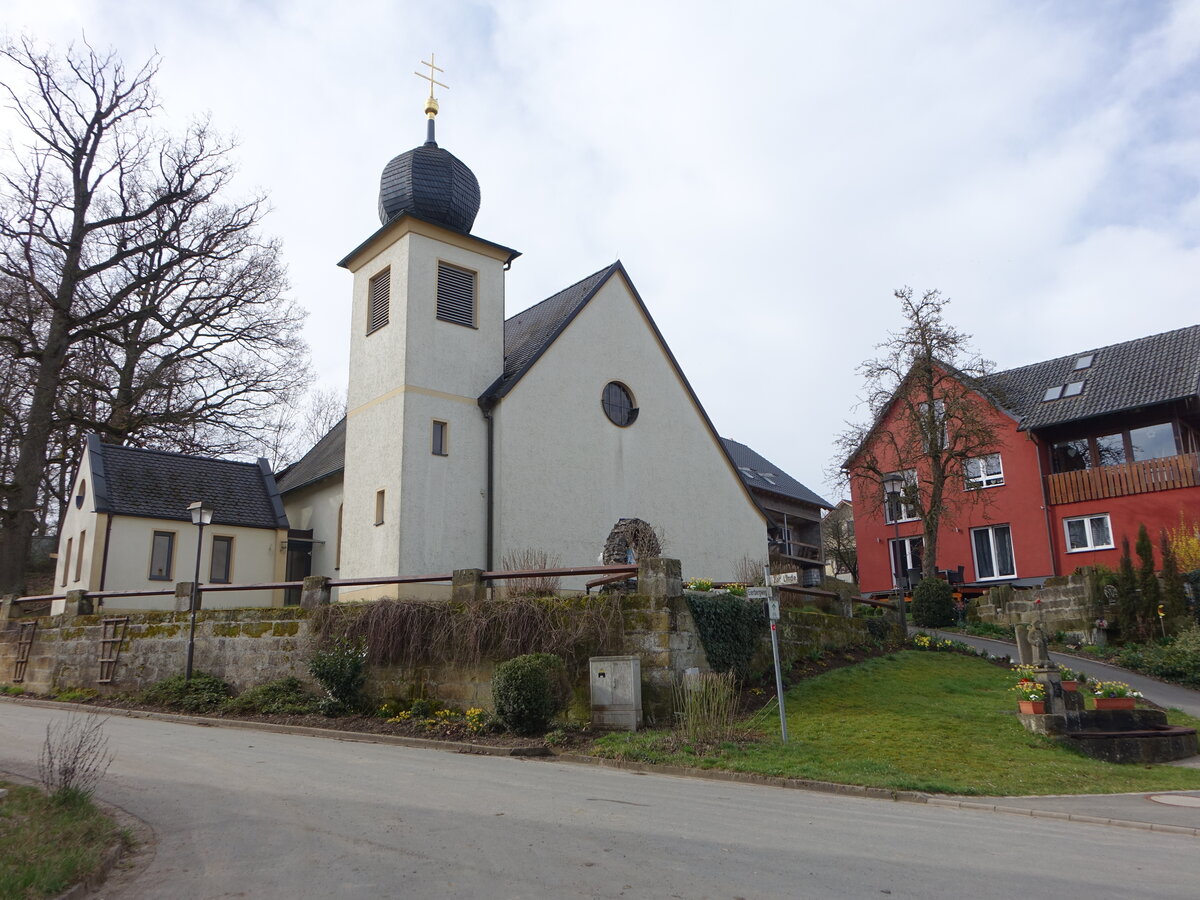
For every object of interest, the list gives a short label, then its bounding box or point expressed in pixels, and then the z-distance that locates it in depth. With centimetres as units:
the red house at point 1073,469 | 2905
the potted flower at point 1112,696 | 1366
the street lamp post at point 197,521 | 1795
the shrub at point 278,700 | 1603
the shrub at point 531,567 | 1569
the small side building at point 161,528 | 2509
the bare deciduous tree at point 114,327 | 2712
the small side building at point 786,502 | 4303
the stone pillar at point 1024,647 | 1653
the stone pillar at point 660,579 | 1440
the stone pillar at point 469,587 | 1557
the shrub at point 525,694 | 1356
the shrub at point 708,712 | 1252
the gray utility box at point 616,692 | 1366
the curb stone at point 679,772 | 947
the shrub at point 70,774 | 793
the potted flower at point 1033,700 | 1327
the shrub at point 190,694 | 1692
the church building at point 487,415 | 2123
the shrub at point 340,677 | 1563
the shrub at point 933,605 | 2617
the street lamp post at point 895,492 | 2150
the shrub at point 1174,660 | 1948
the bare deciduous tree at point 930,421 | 2855
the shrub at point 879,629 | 2062
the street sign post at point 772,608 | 1247
